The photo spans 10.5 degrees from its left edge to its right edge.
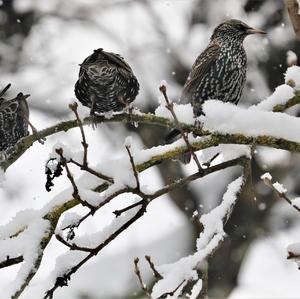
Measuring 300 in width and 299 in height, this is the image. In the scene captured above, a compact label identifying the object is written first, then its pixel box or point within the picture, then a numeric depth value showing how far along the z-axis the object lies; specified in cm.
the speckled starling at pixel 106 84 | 959
